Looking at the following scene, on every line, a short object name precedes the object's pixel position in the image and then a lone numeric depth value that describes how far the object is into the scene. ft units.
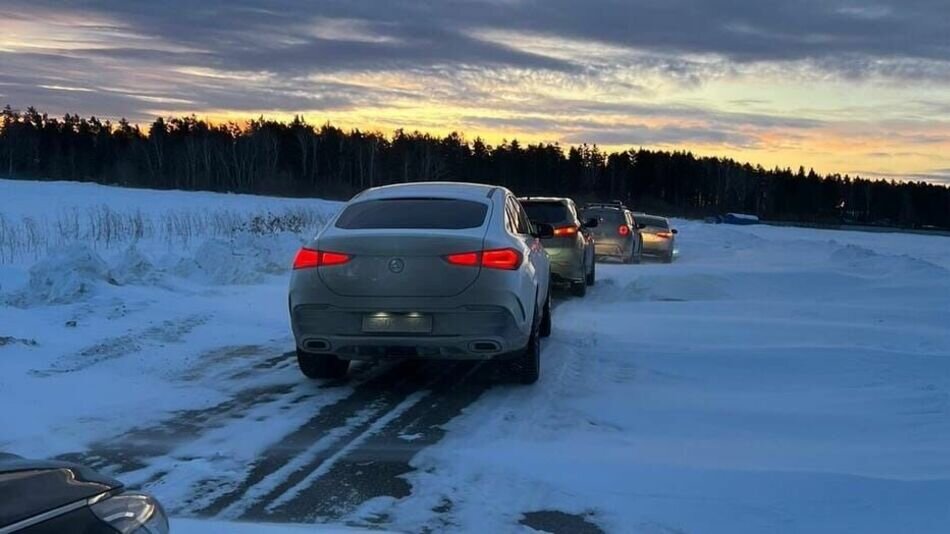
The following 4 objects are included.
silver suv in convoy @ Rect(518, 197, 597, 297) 46.37
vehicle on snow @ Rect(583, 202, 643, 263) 72.64
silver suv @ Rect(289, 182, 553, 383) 22.12
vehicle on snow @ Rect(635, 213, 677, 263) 84.12
